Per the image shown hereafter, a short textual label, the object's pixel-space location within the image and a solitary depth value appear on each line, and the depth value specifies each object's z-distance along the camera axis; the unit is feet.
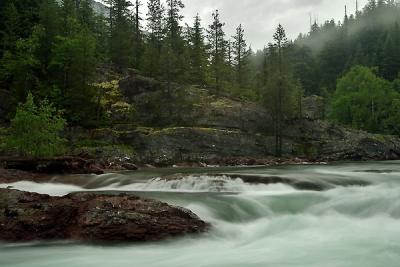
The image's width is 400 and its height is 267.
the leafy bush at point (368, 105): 232.94
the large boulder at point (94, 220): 42.34
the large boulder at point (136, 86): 175.73
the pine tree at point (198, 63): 215.31
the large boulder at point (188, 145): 141.08
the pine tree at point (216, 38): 240.28
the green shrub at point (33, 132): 99.55
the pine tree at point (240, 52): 250.98
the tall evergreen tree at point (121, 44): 197.98
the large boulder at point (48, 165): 85.87
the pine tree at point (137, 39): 207.82
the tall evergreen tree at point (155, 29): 196.50
